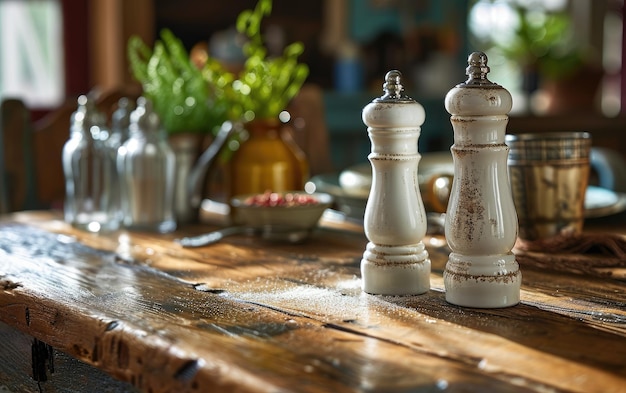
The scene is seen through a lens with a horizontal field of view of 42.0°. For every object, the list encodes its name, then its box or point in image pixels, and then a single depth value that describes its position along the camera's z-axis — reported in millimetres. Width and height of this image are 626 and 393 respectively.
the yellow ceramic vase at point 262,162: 1454
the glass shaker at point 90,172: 1401
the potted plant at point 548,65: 4324
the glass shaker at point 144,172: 1390
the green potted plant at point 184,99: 1513
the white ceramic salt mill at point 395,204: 849
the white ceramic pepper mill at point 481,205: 784
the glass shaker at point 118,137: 1419
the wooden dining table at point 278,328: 597
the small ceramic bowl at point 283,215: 1257
